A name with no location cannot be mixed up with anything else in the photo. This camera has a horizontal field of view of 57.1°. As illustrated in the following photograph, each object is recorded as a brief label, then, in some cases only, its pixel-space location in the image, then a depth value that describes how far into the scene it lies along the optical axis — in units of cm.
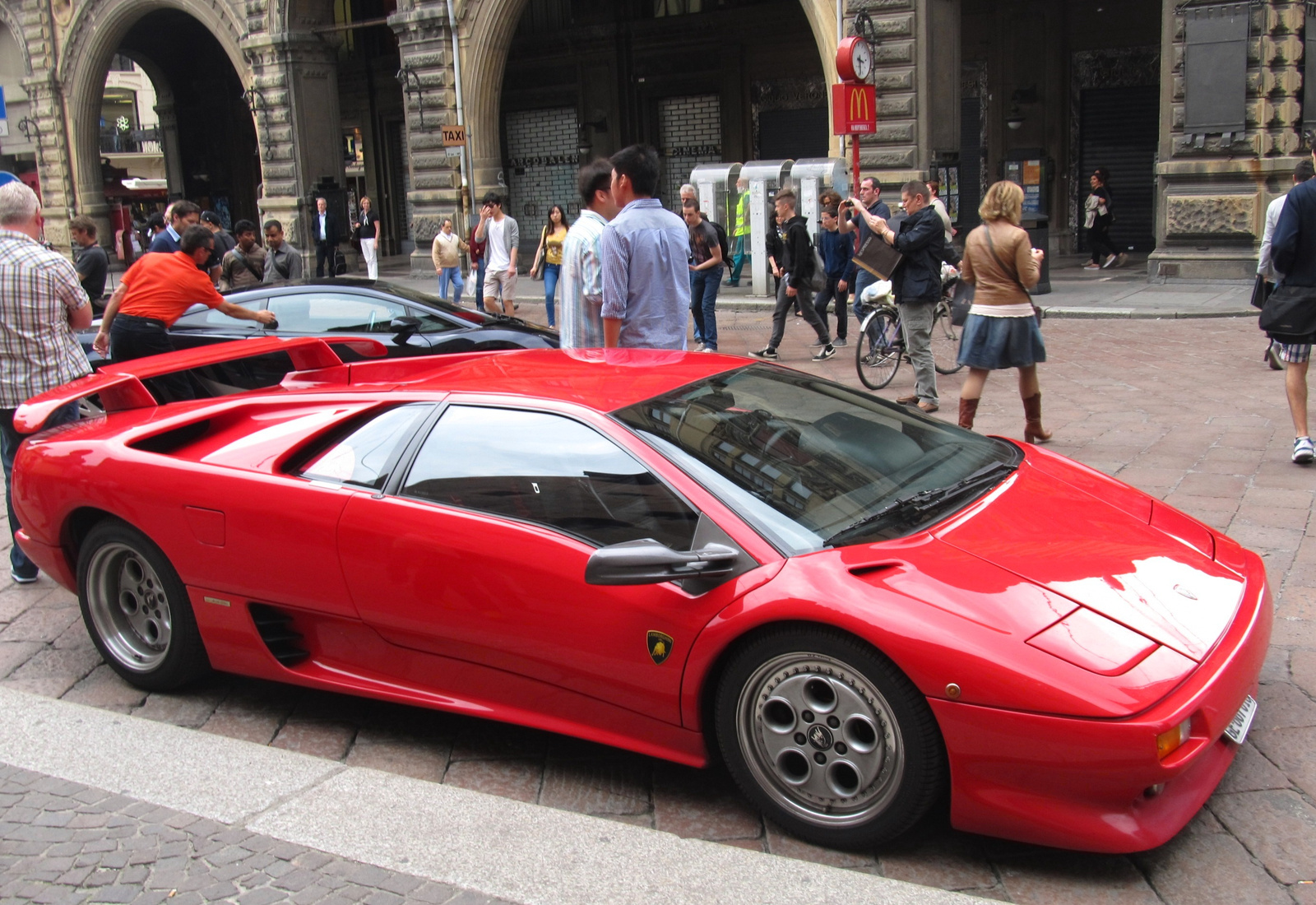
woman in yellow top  1389
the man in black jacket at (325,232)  2030
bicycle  989
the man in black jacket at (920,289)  872
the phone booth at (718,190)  1817
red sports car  288
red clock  1573
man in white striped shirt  577
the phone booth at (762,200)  1664
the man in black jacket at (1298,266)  647
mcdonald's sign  1611
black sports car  887
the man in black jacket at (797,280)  1166
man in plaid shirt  545
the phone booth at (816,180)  1630
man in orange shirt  783
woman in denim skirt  714
